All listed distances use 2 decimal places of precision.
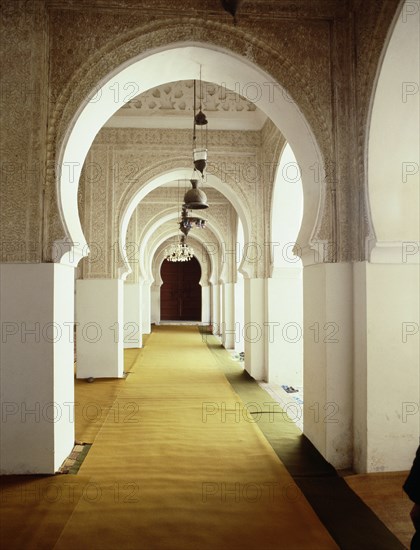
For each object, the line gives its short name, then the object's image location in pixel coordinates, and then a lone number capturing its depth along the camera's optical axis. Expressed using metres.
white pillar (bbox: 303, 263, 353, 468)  3.78
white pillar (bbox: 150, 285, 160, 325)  20.98
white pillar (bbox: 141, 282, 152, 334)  13.90
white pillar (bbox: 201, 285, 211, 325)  20.70
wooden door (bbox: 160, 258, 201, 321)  24.36
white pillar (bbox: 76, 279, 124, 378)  7.24
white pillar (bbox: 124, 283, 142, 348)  11.25
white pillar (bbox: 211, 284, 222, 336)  14.80
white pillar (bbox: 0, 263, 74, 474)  3.53
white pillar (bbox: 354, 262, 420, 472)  3.51
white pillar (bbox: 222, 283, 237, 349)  11.47
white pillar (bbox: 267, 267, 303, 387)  6.95
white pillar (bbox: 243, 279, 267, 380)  7.32
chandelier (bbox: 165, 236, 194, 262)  15.63
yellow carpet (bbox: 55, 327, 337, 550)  2.68
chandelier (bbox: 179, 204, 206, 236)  8.18
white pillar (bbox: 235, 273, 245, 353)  11.19
